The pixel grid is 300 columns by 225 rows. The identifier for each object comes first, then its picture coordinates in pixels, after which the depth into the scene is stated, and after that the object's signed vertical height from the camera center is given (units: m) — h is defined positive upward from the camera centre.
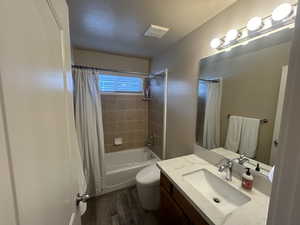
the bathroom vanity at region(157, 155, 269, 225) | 0.77 -0.69
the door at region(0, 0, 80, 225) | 0.28 -0.05
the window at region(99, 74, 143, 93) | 2.59 +0.28
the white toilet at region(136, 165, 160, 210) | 1.68 -1.15
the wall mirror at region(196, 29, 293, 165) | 0.94 +0.02
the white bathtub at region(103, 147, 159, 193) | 2.14 -1.27
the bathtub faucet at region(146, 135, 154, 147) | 2.80 -0.93
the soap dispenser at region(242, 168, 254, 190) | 0.99 -0.61
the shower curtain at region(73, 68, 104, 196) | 1.89 -0.41
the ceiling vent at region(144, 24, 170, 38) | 1.54 +0.80
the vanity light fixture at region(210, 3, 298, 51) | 0.83 +0.52
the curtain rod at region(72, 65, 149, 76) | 1.88 +0.42
